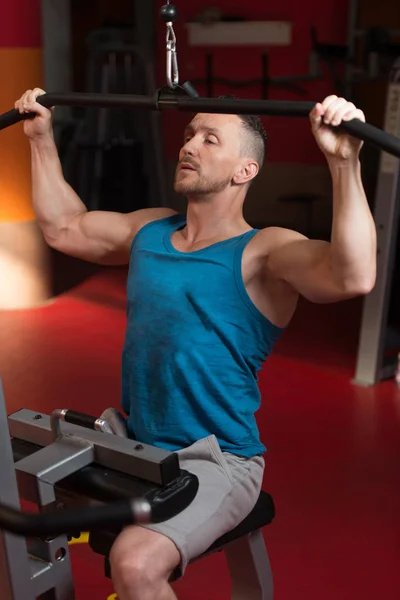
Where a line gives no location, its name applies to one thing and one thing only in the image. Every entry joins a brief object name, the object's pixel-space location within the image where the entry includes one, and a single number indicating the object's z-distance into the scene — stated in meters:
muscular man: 3.07
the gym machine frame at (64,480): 2.83
